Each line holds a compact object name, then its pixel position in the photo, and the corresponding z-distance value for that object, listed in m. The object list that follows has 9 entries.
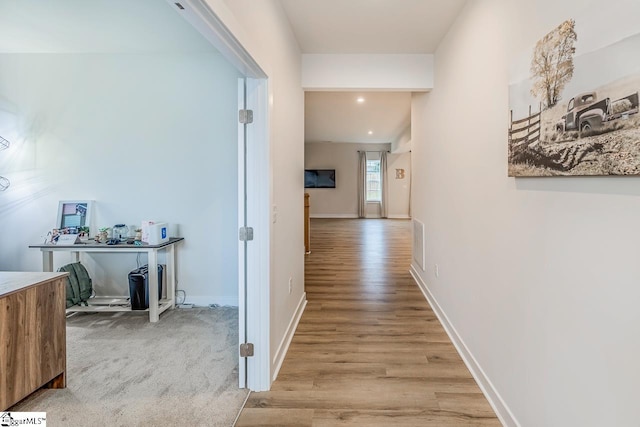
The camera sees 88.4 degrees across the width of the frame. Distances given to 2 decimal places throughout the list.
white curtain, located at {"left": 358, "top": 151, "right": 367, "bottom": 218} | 11.95
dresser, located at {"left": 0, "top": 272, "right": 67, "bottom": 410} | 1.70
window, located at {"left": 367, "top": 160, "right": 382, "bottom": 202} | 12.11
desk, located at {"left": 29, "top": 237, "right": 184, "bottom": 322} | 3.02
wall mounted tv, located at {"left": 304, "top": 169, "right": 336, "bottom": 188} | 12.02
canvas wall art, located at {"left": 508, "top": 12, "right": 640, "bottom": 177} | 0.96
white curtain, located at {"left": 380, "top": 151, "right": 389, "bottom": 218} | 11.97
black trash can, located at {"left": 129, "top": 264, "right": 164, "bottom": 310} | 3.13
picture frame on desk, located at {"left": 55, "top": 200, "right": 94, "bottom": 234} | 3.34
